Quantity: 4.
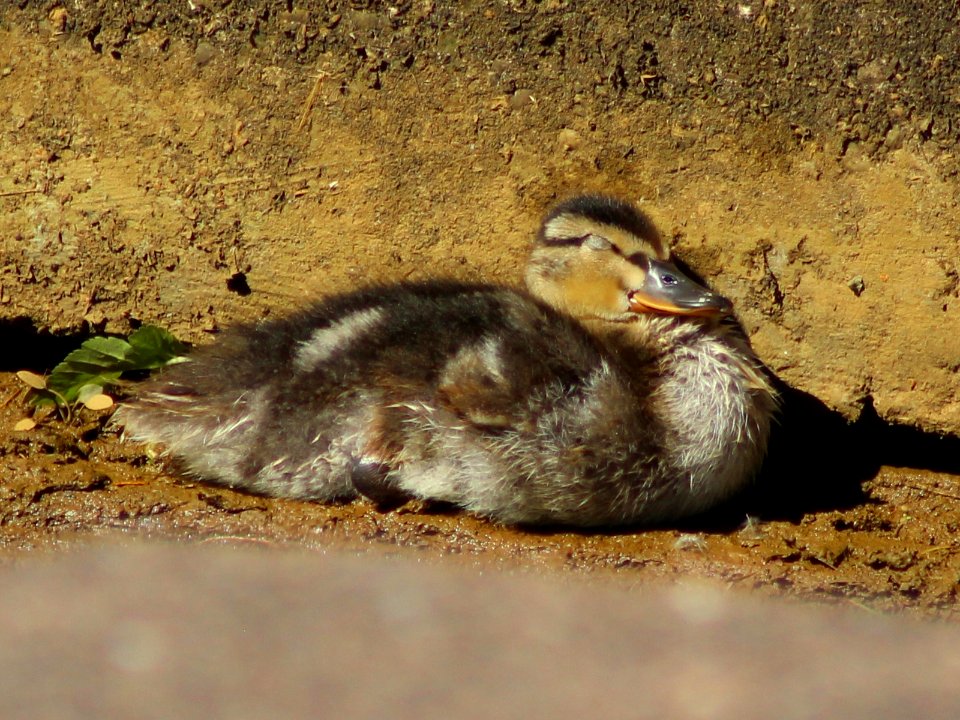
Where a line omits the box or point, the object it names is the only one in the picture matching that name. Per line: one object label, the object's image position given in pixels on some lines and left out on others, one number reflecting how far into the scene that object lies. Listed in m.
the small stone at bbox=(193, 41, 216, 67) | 8.70
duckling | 7.90
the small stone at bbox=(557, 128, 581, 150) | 8.66
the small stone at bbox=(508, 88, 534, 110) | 8.59
